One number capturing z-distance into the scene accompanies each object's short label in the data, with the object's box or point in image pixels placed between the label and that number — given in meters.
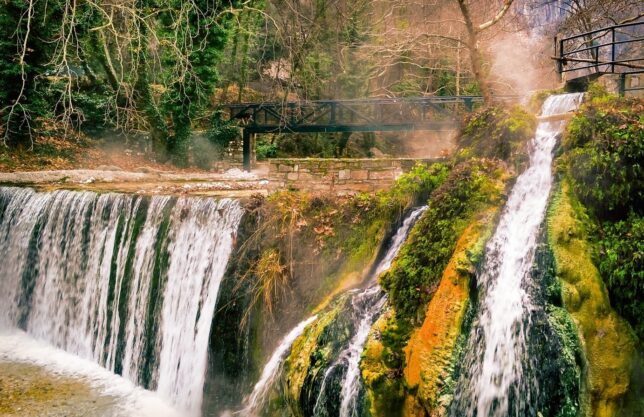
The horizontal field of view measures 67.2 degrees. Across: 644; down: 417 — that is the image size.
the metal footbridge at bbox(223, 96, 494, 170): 14.54
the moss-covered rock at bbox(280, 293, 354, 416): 4.81
